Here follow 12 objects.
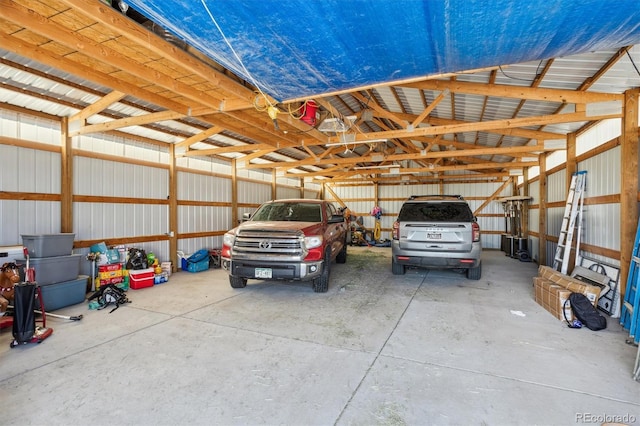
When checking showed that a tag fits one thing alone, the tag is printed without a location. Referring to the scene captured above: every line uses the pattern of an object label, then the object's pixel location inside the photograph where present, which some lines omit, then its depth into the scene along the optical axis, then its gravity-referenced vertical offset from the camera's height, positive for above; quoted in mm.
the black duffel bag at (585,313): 3654 -1345
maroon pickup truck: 4719 -690
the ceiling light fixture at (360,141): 6276 +1564
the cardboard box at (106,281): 5547 -1358
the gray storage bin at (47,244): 4430 -520
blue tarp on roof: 1646 +1182
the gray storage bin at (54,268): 4363 -898
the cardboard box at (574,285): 3957 -1108
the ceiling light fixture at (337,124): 5785 +1824
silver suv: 5582 -507
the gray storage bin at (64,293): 4430 -1331
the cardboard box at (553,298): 3949 -1307
